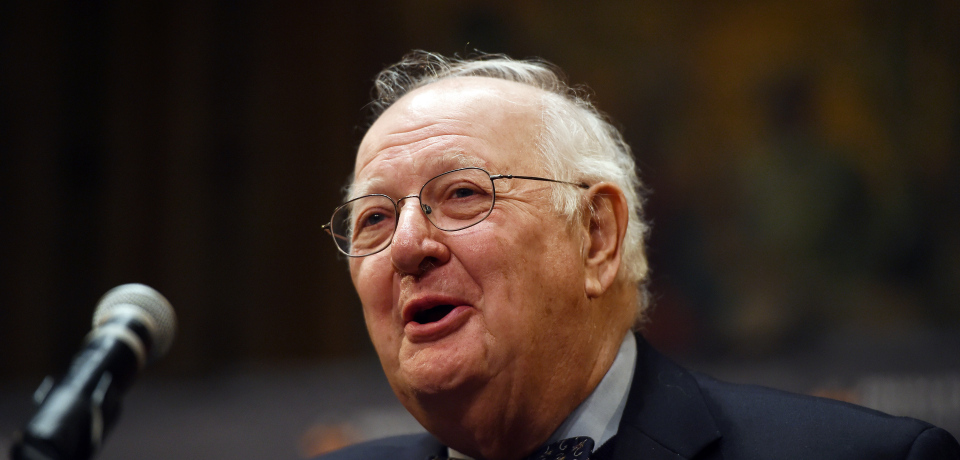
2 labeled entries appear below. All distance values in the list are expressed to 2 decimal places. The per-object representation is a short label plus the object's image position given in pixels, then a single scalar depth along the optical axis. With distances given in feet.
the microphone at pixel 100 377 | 7.73
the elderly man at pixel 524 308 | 8.16
